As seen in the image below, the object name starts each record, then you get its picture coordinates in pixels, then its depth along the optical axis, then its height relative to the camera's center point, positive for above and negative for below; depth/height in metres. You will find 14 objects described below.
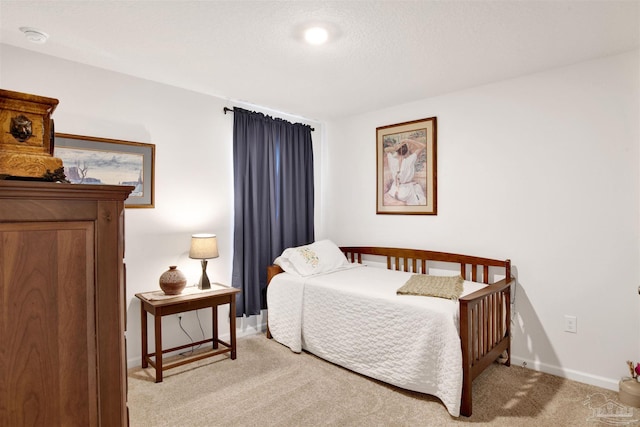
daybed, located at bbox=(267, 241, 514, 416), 2.28 -0.75
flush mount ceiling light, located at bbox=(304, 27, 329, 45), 2.14 +1.06
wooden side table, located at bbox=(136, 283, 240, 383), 2.63 -0.72
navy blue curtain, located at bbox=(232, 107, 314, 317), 3.51 +0.17
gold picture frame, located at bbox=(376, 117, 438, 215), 3.43 +0.44
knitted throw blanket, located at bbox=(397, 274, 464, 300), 2.55 -0.54
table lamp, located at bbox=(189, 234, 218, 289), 2.99 -0.30
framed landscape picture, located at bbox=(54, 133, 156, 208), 2.60 +0.38
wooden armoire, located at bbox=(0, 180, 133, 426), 0.92 -0.24
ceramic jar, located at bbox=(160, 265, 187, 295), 2.79 -0.53
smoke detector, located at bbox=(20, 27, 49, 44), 2.17 +1.07
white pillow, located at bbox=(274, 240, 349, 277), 3.42 -0.45
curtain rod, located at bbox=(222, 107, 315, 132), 3.43 +0.96
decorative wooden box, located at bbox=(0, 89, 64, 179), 0.99 +0.21
